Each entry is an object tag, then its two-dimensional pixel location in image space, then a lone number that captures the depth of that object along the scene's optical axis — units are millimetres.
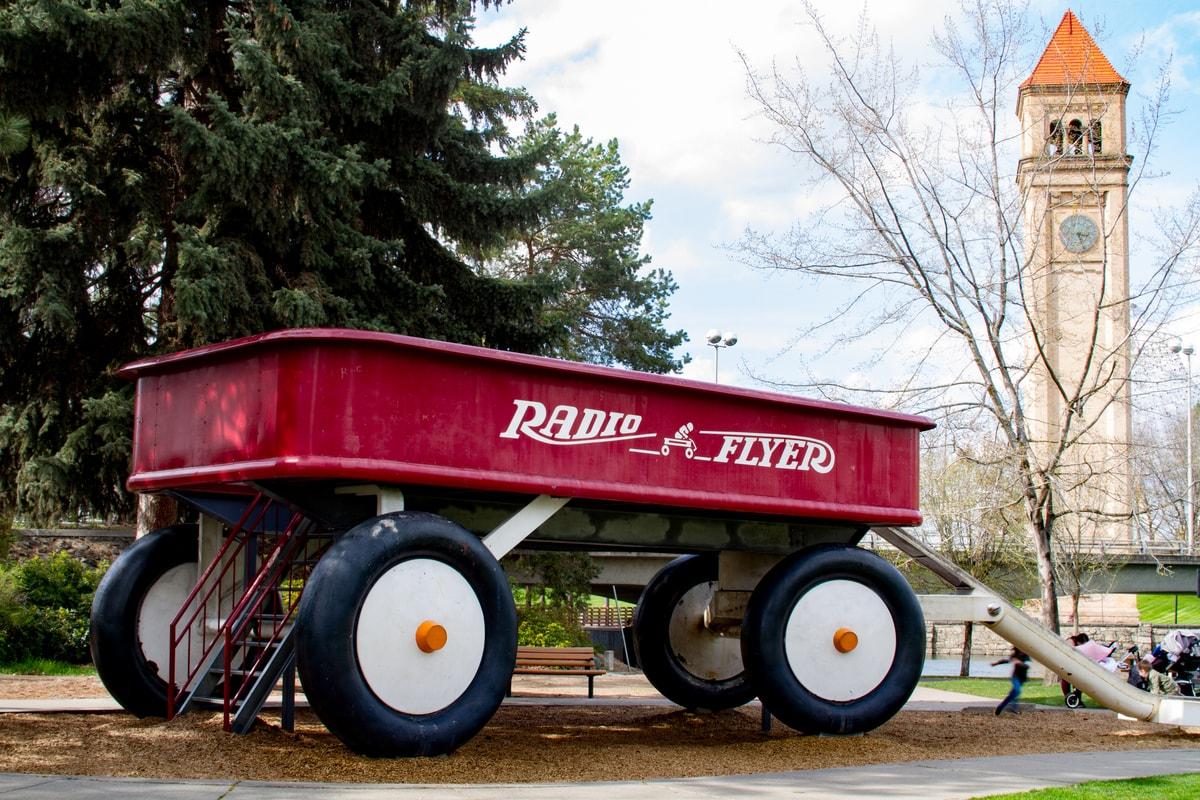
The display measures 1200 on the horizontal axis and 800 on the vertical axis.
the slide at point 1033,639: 11102
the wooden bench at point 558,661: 15357
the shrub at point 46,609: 18828
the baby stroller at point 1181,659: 16250
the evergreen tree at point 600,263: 33562
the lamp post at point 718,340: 32656
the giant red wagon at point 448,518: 7992
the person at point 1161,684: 15086
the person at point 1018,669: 12445
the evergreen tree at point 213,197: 15016
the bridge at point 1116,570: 34688
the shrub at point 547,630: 24172
